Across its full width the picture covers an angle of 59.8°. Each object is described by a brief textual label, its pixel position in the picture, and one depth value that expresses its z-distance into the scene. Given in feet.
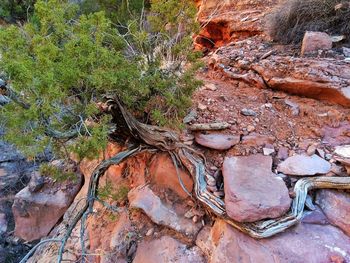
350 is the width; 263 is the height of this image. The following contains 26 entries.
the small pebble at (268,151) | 7.60
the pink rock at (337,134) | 7.60
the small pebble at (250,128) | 8.16
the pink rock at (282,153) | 7.50
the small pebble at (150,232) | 7.93
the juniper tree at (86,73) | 5.83
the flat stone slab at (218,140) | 7.84
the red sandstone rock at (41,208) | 11.48
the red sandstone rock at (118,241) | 8.01
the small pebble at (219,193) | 7.03
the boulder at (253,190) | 6.24
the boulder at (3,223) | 12.47
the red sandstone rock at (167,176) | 8.10
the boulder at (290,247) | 5.91
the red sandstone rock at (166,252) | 7.07
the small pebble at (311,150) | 7.38
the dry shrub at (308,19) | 10.21
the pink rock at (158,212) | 7.50
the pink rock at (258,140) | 7.85
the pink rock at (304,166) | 6.95
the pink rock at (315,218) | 6.42
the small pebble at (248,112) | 8.64
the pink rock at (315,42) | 9.72
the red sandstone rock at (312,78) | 8.41
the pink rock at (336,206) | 6.30
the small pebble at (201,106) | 8.97
